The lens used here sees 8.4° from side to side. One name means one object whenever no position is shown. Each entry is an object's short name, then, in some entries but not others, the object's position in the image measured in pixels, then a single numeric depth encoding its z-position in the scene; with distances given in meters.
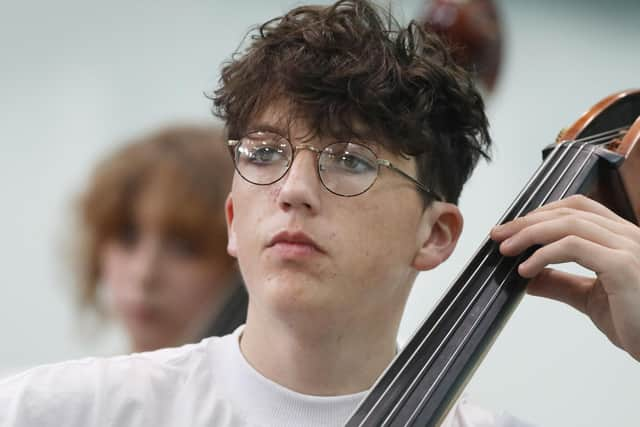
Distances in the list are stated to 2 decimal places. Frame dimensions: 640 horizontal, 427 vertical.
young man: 3.14
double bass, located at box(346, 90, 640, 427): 3.08
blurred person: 3.80
